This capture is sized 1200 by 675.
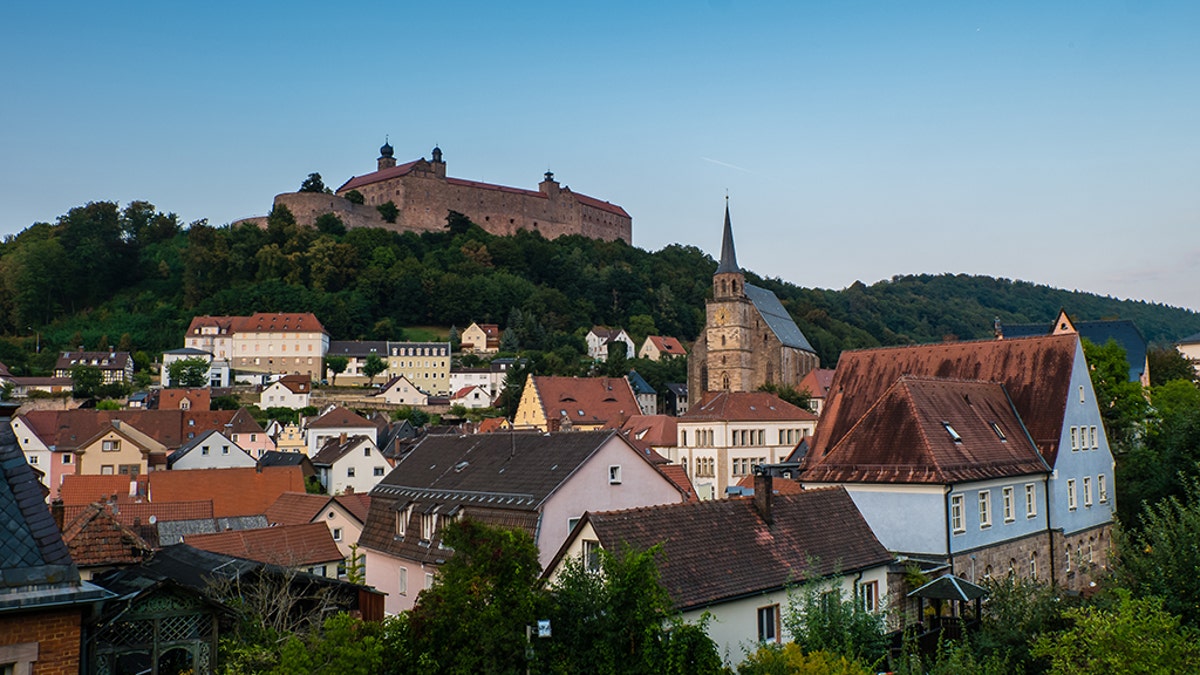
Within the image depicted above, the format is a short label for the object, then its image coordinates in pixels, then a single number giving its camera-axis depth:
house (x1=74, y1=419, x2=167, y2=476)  52.41
